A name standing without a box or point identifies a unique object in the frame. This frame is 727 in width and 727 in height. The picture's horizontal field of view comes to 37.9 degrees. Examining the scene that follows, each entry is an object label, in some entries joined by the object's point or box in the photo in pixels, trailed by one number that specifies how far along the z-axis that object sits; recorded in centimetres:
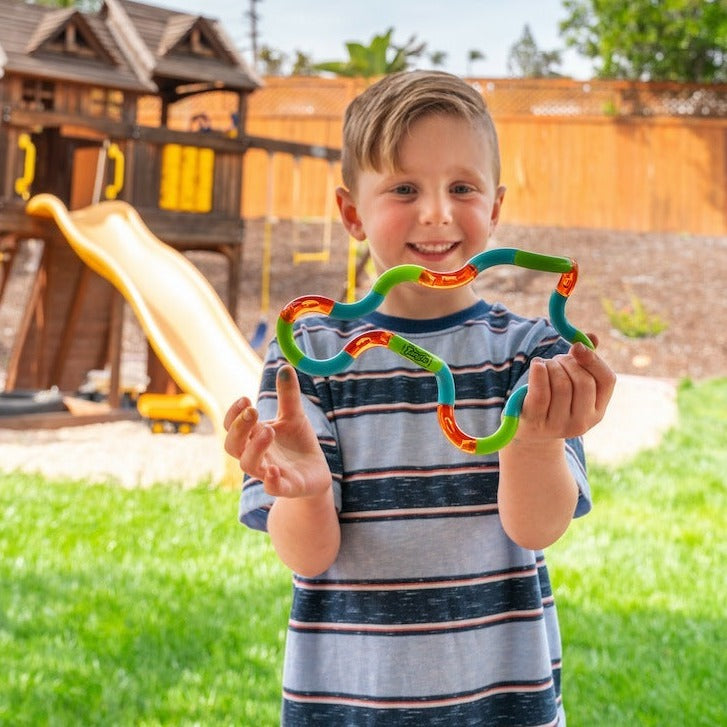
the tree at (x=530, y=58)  4035
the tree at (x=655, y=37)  1973
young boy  150
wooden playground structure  921
